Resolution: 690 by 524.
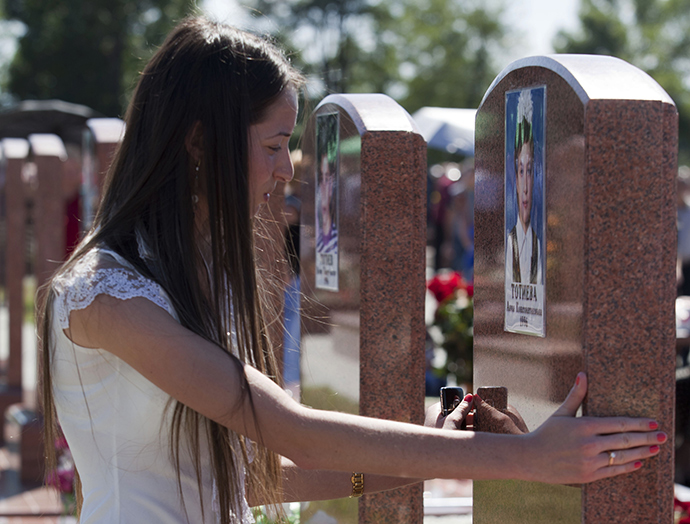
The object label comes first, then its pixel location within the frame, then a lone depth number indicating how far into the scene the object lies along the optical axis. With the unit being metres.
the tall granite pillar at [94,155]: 5.77
